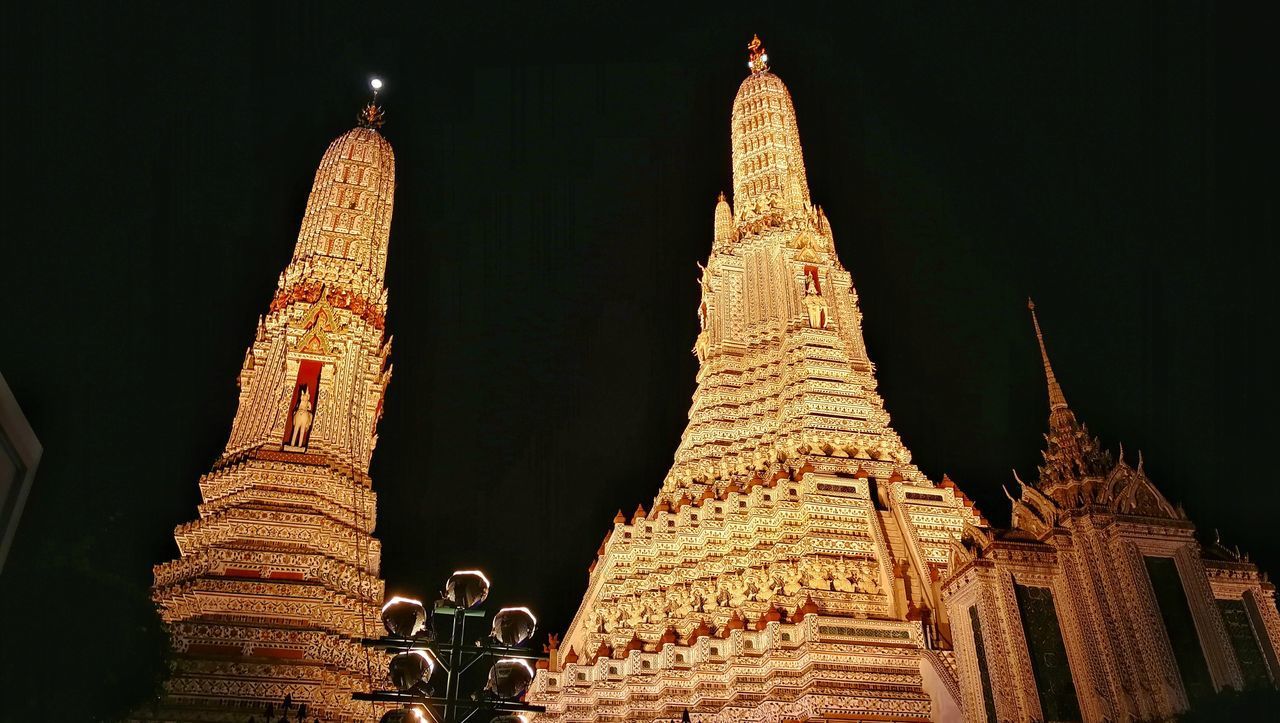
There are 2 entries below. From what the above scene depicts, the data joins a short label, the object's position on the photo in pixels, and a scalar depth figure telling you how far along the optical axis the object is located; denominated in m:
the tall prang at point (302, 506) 23.91
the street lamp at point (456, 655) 8.19
